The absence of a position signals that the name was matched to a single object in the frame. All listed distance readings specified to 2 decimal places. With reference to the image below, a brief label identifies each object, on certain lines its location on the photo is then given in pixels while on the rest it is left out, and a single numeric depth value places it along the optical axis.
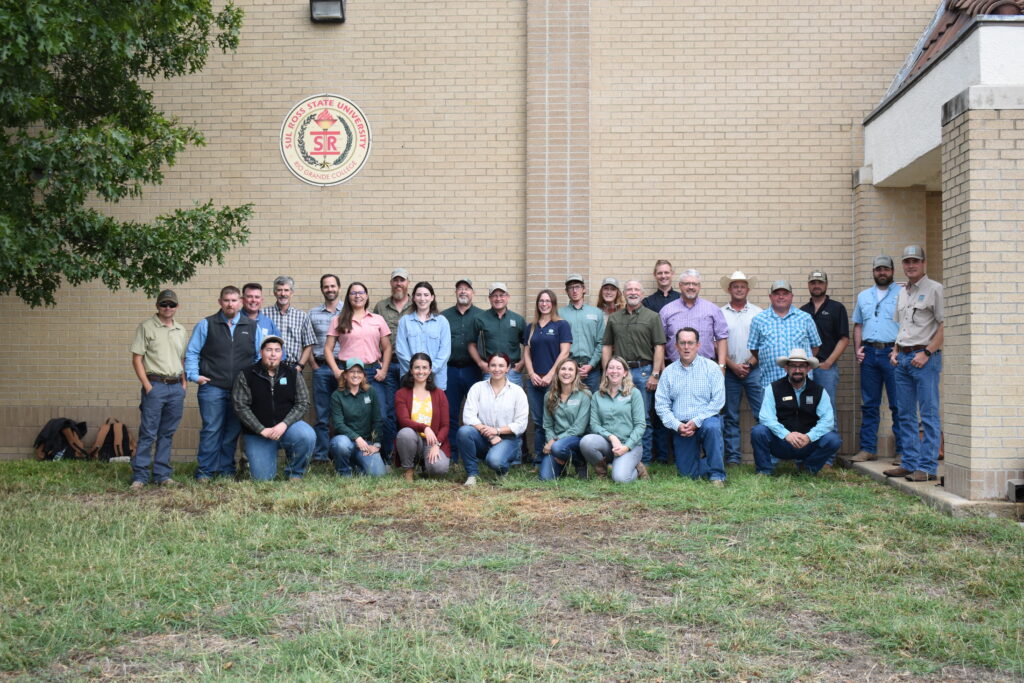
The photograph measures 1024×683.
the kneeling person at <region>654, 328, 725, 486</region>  8.63
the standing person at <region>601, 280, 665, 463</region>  9.27
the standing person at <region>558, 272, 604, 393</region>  9.56
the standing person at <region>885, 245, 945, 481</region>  8.04
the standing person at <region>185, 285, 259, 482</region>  8.88
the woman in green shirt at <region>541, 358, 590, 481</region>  8.52
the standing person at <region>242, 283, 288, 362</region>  9.19
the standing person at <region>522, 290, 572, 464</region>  9.32
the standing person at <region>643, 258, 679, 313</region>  9.88
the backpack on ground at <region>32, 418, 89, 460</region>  10.43
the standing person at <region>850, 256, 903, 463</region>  8.98
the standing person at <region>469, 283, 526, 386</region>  9.49
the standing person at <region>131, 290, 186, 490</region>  8.66
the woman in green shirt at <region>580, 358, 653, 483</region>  8.36
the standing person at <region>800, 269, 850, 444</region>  9.51
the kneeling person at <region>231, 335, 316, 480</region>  8.67
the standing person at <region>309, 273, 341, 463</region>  9.71
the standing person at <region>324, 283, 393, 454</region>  9.39
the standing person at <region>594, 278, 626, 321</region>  9.63
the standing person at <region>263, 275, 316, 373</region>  9.52
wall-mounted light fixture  10.51
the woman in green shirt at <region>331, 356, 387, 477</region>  8.66
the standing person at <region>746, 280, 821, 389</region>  9.16
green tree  6.84
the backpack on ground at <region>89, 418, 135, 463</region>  10.38
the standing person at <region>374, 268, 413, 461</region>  9.55
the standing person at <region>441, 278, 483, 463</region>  9.61
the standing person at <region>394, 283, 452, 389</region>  9.29
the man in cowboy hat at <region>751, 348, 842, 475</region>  8.46
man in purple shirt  9.44
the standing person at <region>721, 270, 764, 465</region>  9.55
